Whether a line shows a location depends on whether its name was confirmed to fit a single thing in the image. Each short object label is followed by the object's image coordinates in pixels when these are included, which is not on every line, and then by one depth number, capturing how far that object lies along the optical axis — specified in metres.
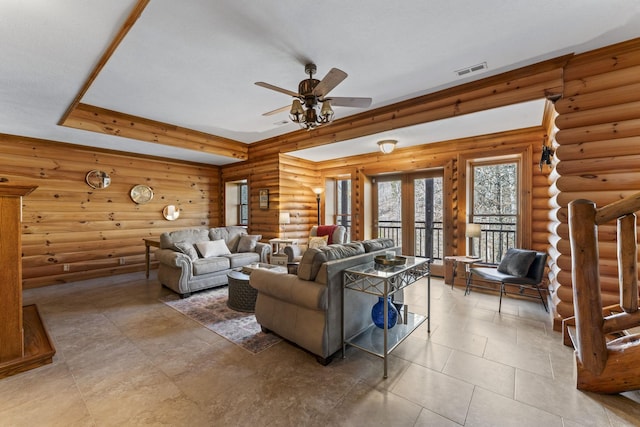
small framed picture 6.07
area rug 2.66
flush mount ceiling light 4.64
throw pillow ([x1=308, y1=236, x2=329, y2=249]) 5.30
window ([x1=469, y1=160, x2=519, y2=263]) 4.48
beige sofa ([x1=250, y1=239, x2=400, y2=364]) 2.24
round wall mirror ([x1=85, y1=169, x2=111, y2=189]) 5.15
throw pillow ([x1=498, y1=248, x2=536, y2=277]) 3.50
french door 5.36
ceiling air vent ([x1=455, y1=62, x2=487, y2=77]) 2.84
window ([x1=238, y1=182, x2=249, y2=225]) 7.49
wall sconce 3.29
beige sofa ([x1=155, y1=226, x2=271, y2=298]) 3.99
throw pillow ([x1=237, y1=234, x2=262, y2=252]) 5.23
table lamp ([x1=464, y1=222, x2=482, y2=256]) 4.29
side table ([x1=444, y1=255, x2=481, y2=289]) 4.18
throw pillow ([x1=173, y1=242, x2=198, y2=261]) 4.27
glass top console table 2.19
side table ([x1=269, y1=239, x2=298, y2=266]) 4.97
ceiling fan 2.52
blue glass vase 2.44
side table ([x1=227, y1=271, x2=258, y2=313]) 3.42
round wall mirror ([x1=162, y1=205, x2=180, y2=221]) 6.15
